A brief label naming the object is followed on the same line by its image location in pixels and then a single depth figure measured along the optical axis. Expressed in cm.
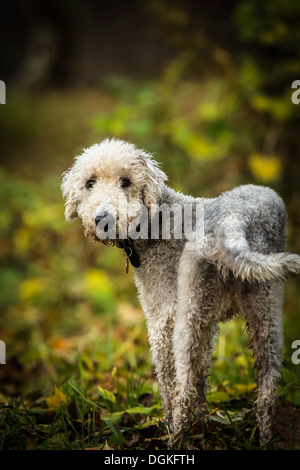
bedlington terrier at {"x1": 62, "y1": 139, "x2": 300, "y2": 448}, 231
